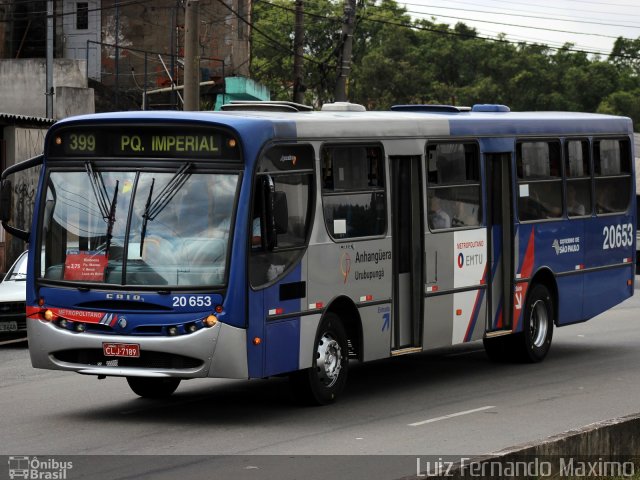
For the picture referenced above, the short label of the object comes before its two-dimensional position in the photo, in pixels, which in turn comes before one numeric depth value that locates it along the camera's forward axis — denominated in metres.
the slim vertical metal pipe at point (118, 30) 40.63
